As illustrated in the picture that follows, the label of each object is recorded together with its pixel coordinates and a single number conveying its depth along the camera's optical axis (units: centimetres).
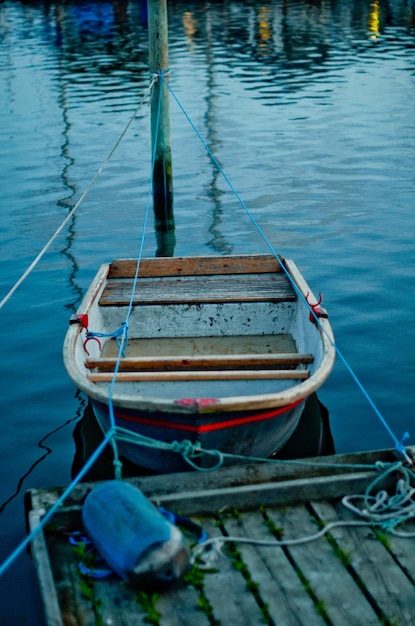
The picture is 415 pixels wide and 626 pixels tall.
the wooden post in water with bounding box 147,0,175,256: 1170
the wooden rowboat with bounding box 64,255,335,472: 577
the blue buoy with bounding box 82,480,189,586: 464
